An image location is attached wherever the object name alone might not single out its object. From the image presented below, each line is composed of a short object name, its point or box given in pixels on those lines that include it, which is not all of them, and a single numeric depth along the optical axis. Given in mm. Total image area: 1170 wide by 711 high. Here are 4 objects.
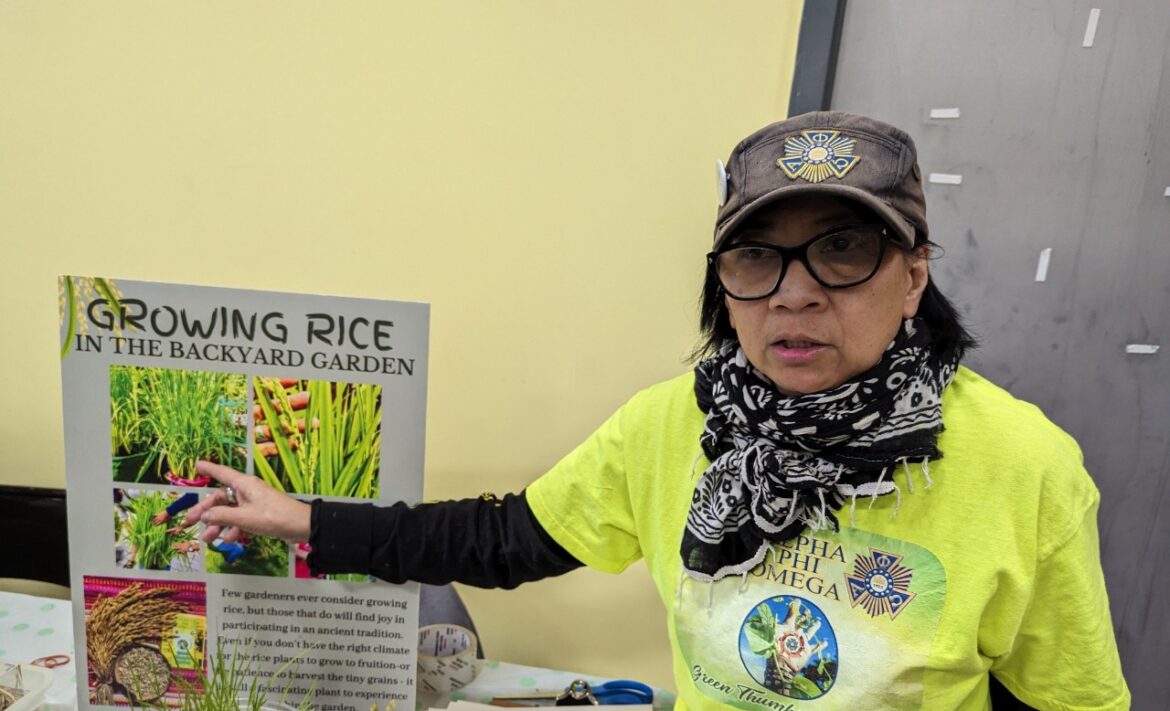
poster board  889
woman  756
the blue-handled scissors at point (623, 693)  1122
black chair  1297
